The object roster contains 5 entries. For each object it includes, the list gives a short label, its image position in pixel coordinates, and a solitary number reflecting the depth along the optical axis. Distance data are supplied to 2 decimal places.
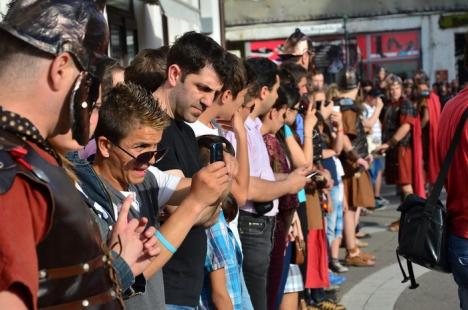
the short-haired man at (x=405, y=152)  11.52
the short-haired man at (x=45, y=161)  1.76
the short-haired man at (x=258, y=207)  5.18
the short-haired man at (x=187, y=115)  3.80
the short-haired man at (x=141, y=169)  3.06
